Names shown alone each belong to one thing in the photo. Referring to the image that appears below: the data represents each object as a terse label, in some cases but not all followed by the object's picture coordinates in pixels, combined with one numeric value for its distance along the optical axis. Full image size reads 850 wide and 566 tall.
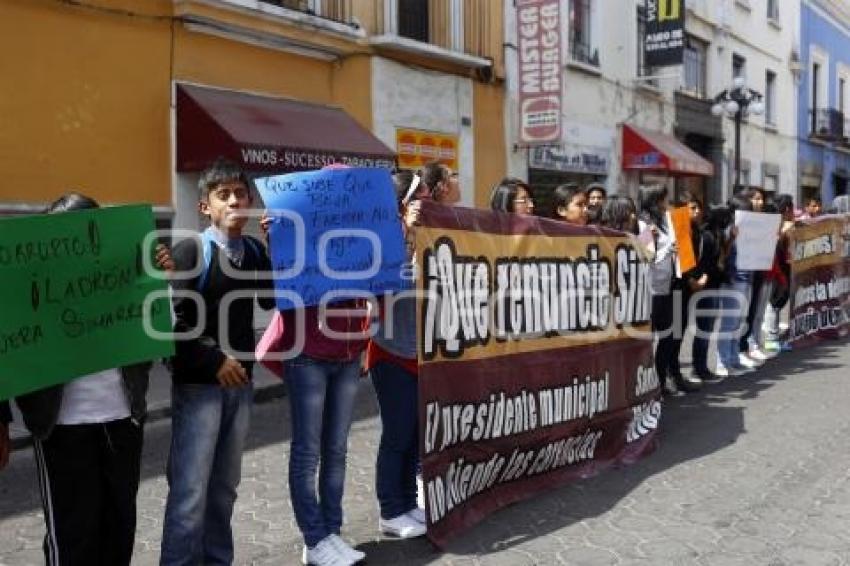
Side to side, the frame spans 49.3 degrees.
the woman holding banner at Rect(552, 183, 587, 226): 6.07
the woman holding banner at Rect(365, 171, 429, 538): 4.25
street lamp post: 18.95
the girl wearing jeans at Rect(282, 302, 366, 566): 3.77
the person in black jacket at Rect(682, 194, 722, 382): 8.27
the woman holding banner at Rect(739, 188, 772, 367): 9.70
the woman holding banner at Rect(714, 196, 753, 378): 9.05
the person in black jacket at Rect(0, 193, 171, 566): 3.03
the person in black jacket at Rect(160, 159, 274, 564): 3.31
